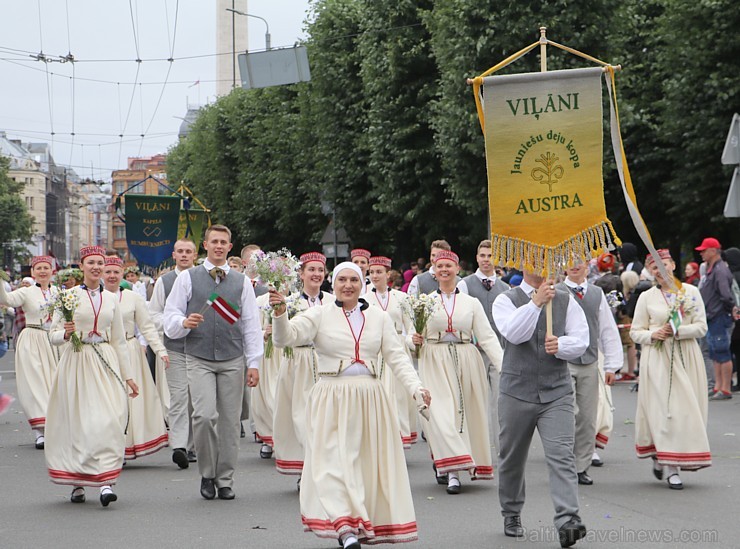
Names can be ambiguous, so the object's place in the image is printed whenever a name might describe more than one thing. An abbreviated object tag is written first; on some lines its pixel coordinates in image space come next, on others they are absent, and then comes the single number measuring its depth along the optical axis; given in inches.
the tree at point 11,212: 3282.5
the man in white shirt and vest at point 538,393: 317.1
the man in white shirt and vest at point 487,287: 498.1
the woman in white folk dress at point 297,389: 440.1
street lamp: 2393.0
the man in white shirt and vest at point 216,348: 410.0
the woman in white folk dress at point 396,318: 510.0
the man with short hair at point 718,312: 719.1
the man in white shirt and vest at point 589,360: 426.6
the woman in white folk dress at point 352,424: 318.0
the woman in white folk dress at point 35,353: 585.0
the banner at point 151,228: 1209.4
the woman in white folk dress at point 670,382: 427.8
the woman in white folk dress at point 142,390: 493.4
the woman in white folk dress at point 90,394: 410.0
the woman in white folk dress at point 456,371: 436.1
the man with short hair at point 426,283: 515.9
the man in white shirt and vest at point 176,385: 494.6
